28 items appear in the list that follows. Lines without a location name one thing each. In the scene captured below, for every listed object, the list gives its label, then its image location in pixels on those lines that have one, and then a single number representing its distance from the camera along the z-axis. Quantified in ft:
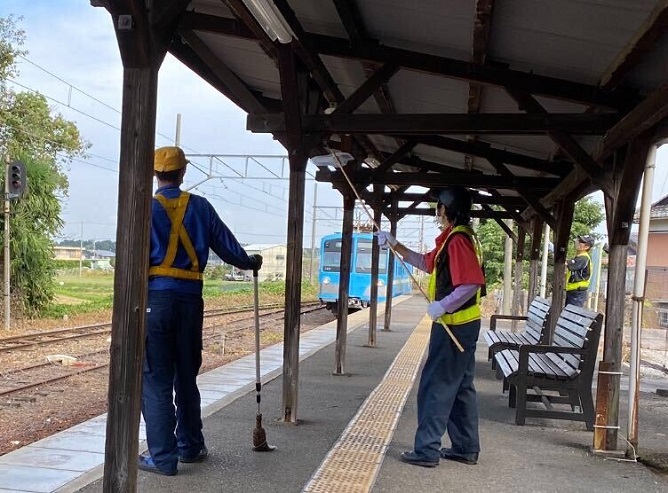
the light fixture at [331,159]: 18.47
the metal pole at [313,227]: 142.51
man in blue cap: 30.32
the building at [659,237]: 76.69
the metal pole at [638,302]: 15.78
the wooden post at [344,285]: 27.22
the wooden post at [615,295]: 16.44
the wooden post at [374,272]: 37.76
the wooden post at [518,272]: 46.50
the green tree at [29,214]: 51.96
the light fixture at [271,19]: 12.78
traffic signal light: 45.39
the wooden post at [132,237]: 9.42
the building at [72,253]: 274.52
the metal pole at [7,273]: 47.14
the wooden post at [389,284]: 42.29
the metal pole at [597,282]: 44.93
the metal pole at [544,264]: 47.34
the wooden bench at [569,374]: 18.65
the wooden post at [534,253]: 37.33
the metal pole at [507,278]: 61.62
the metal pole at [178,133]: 76.95
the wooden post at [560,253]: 26.91
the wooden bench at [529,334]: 25.02
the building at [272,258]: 243.73
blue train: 72.23
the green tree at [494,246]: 91.87
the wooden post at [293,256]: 18.37
